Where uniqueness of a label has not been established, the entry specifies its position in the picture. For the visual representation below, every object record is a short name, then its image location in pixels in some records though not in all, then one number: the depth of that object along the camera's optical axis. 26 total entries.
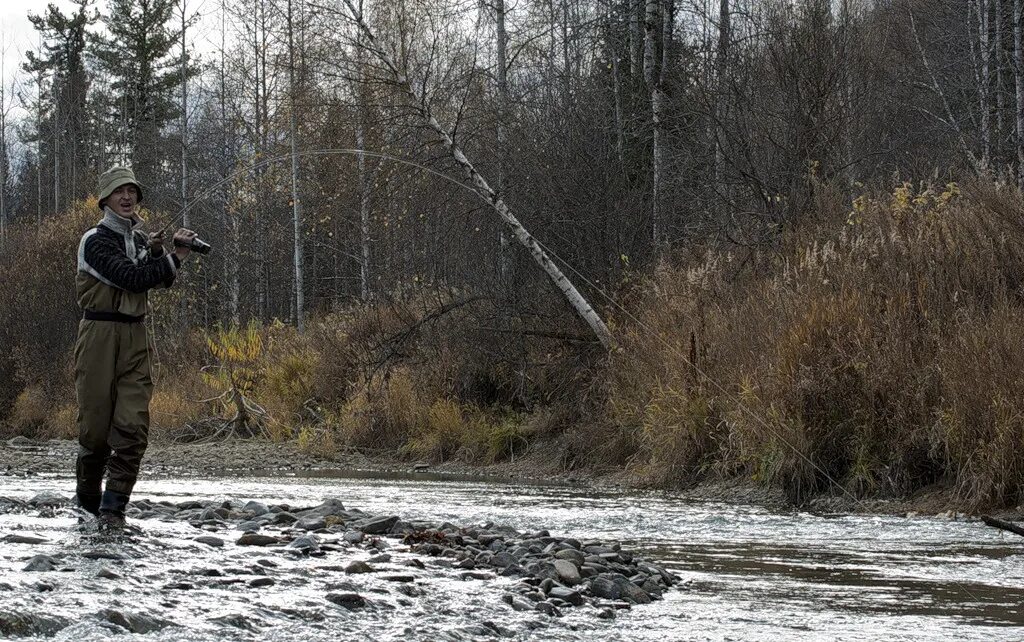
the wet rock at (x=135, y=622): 10.05
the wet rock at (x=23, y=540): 13.67
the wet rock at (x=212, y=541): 14.35
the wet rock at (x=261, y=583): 11.98
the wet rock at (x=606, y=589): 12.66
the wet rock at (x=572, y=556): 13.73
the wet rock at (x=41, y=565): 11.79
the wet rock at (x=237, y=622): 10.40
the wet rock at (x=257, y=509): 18.00
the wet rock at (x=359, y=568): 13.03
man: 14.15
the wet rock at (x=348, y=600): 11.43
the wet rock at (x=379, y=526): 16.42
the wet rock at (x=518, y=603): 11.76
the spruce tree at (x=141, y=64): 97.87
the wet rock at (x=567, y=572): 13.00
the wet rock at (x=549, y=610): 11.70
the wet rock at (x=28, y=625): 9.68
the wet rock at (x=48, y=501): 18.11
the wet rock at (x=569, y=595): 12.25
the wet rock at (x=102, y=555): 12.66
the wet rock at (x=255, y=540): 14.64
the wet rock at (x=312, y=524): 16.41
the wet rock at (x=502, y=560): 13.84
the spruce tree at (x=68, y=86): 110.75
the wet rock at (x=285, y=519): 17.08
